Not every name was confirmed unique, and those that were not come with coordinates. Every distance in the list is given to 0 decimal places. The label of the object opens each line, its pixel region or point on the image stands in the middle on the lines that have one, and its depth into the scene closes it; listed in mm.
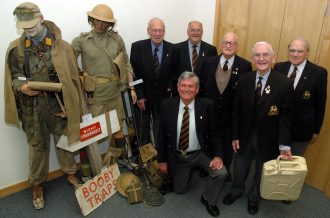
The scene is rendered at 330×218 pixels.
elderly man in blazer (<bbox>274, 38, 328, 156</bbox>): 2350
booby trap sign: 2422
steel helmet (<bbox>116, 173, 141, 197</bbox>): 2656
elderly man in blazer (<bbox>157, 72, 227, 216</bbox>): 2384
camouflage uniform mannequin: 2199
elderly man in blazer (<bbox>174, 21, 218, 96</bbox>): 2904
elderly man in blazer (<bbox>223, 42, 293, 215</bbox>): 2160
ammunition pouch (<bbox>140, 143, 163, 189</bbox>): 2748
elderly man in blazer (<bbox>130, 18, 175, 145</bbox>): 2850
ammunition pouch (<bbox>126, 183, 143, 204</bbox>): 2574
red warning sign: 2533
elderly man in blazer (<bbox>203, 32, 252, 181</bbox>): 2594
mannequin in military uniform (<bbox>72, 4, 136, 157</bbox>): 2521
